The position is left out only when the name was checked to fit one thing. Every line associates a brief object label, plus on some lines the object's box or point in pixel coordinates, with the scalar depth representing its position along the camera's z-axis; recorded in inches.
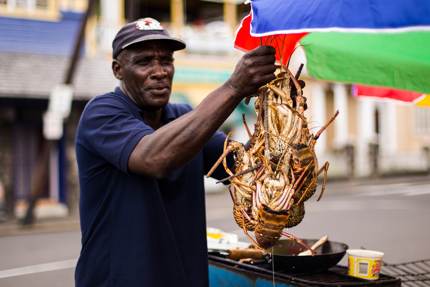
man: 82.4
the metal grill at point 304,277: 103.1
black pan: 110.4
